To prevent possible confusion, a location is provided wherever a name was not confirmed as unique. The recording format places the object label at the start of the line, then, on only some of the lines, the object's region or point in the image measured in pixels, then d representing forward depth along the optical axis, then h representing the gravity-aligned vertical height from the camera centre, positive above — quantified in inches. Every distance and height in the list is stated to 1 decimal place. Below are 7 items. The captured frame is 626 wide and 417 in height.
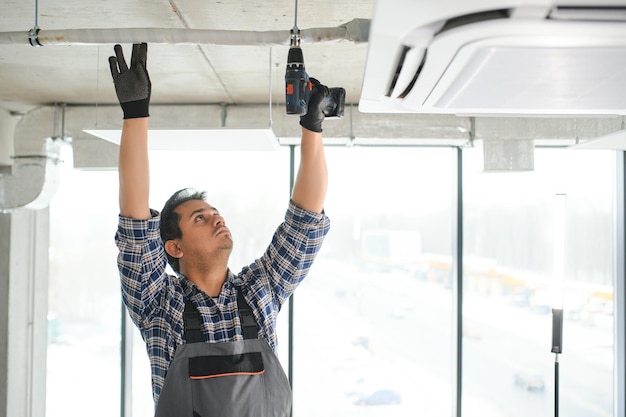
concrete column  144.4 -23.5
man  55.3 -7.0
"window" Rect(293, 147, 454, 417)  164.4 -20.7
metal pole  102.6 -28.3
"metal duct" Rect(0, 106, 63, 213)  138.3 +13.2
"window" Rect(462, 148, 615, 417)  164.7 -19.8
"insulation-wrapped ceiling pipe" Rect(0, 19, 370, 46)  62.4 +20.4
